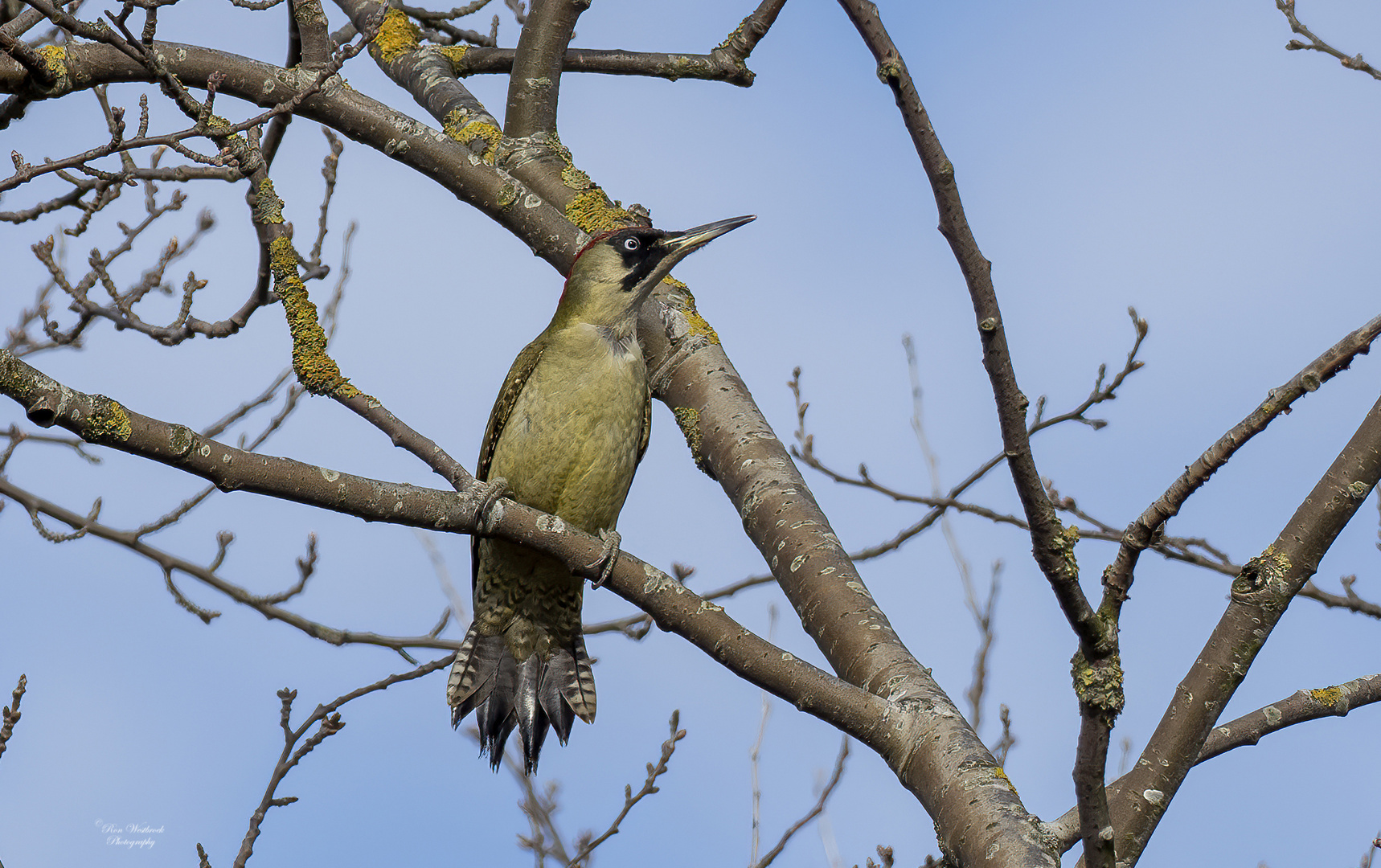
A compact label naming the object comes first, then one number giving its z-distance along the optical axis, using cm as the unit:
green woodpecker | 944
